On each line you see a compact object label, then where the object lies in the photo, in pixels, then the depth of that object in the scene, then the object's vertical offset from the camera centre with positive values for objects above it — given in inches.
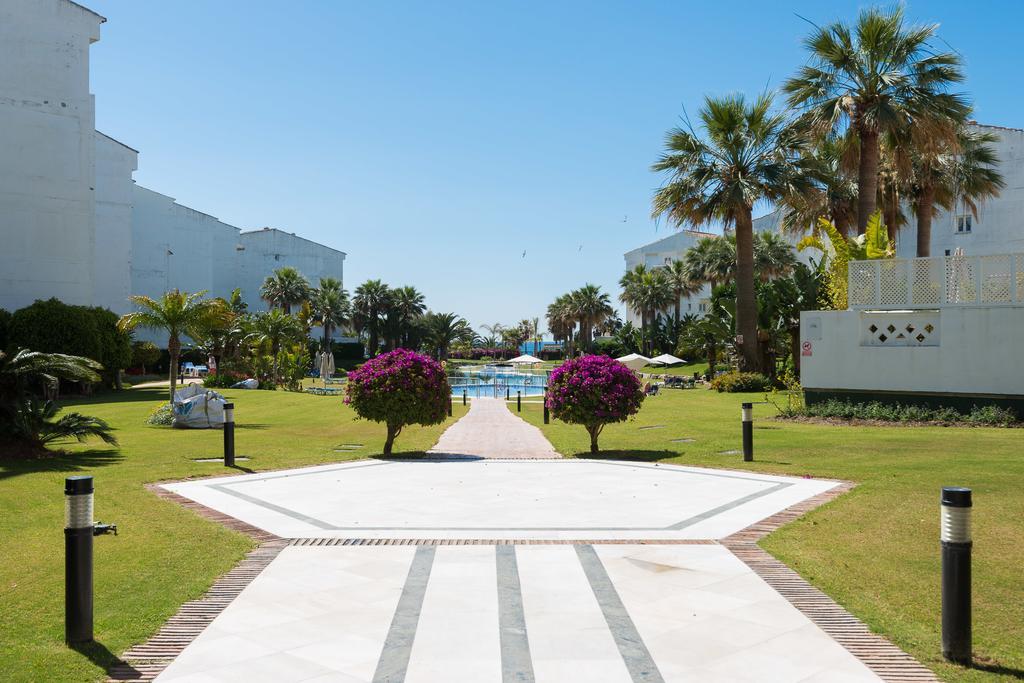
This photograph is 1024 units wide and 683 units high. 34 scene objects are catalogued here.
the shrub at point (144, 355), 2199.8 +4.2
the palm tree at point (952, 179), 1380.4 +311.1
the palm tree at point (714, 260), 2546.8 +316.9
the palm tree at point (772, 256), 2484.0 +313.7
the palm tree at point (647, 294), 3125.0 +249.5
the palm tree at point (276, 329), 2089.1 +73.9
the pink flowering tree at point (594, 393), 609.3 -26.0
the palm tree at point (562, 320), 3784.5 +187.2
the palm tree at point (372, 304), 3444.9 +224.6
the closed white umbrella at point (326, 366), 2130.9 -23.1
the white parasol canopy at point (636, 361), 2034.4 -6.7
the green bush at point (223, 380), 1755.7 -50.4
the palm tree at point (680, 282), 3097.9 +288.9
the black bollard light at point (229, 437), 553.4 -55.4
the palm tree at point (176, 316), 1181.1 +60.2
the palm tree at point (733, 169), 1309.1 +308.5
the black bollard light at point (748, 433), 556.1 -50.8
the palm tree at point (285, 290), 3225.9 +265.4
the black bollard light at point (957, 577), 189.5 -50.6
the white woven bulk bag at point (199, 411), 900.6 -60.0
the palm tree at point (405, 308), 3506.4 +213.3
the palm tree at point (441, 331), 4042.8 +135.1
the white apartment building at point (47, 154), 1787.6 +452.4
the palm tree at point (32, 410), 574.9 -38.7
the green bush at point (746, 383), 1424.7 -42.3
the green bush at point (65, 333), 1574.8 +46.4
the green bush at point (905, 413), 752.3 -53.2
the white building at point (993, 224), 1967.3 +339.4
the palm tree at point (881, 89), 1058.7 +355.8
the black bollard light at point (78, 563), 198.7 -50.7
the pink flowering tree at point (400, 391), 597.6 -24.5
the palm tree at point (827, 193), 1265.3 +290.8
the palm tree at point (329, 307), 3307.1 +204.9
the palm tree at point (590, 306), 3614.7 +230.8
